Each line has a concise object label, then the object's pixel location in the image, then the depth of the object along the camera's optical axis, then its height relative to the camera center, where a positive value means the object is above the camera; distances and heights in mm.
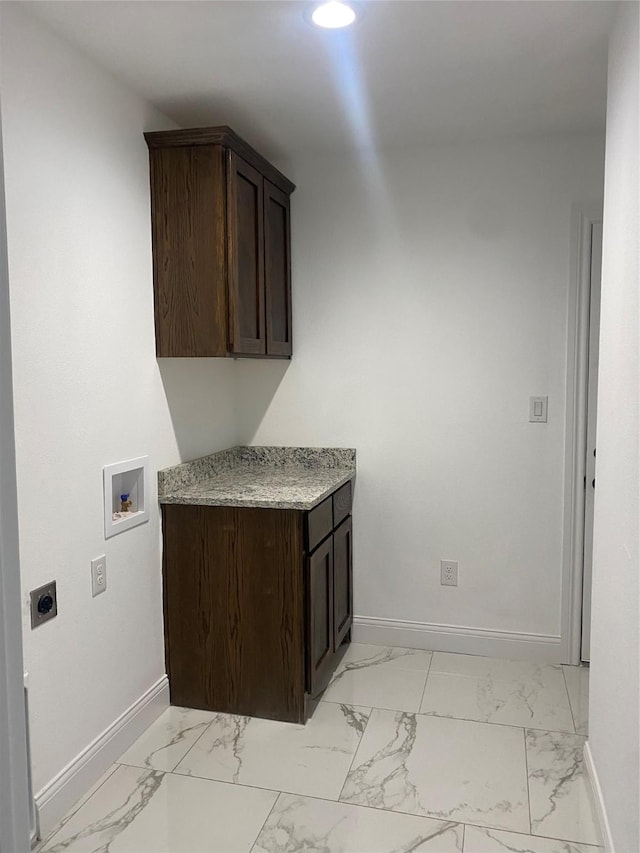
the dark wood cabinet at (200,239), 2615 +560
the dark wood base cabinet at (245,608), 2654 -918
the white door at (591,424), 3007 -212
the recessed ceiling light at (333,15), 1901 +1051
